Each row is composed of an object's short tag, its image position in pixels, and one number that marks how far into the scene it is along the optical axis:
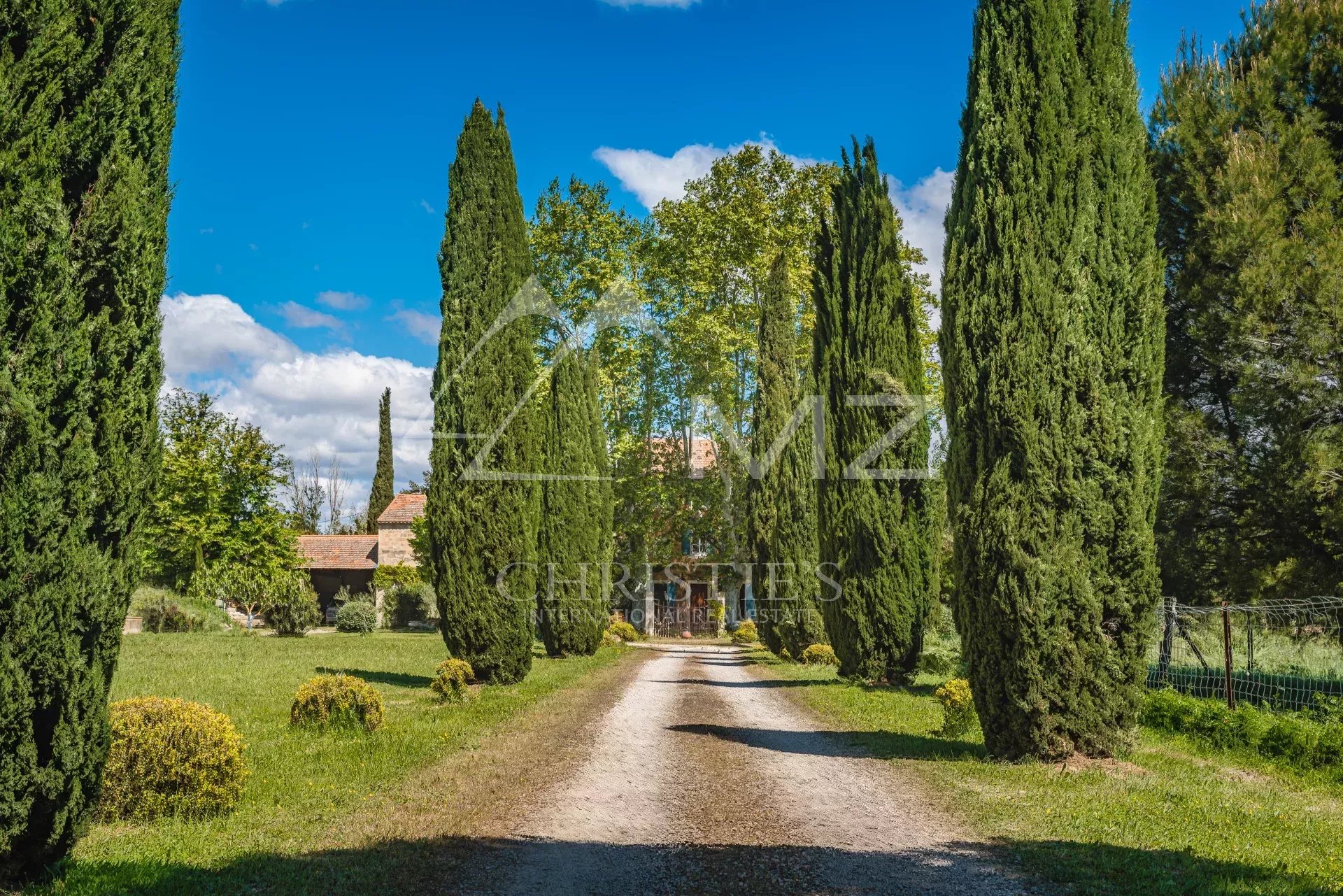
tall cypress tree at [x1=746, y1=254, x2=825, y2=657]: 20.06
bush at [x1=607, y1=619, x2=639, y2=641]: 26.74
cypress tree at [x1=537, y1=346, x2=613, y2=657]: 20.27
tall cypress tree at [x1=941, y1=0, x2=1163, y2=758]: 7.70
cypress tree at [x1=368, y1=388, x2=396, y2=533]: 52.34
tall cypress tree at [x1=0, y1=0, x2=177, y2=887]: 4.14
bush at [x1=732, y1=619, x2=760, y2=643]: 29.59
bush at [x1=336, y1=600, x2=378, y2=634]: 31.70
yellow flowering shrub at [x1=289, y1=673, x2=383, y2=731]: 8.86
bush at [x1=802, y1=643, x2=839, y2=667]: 18.31
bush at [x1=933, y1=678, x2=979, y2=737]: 9.19
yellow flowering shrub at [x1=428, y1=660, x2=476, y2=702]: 11.60
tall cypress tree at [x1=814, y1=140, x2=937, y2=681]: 14.27
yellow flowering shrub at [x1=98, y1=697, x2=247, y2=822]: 5.56
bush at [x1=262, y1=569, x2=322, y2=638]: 28.61
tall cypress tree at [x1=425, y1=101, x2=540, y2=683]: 13.42
